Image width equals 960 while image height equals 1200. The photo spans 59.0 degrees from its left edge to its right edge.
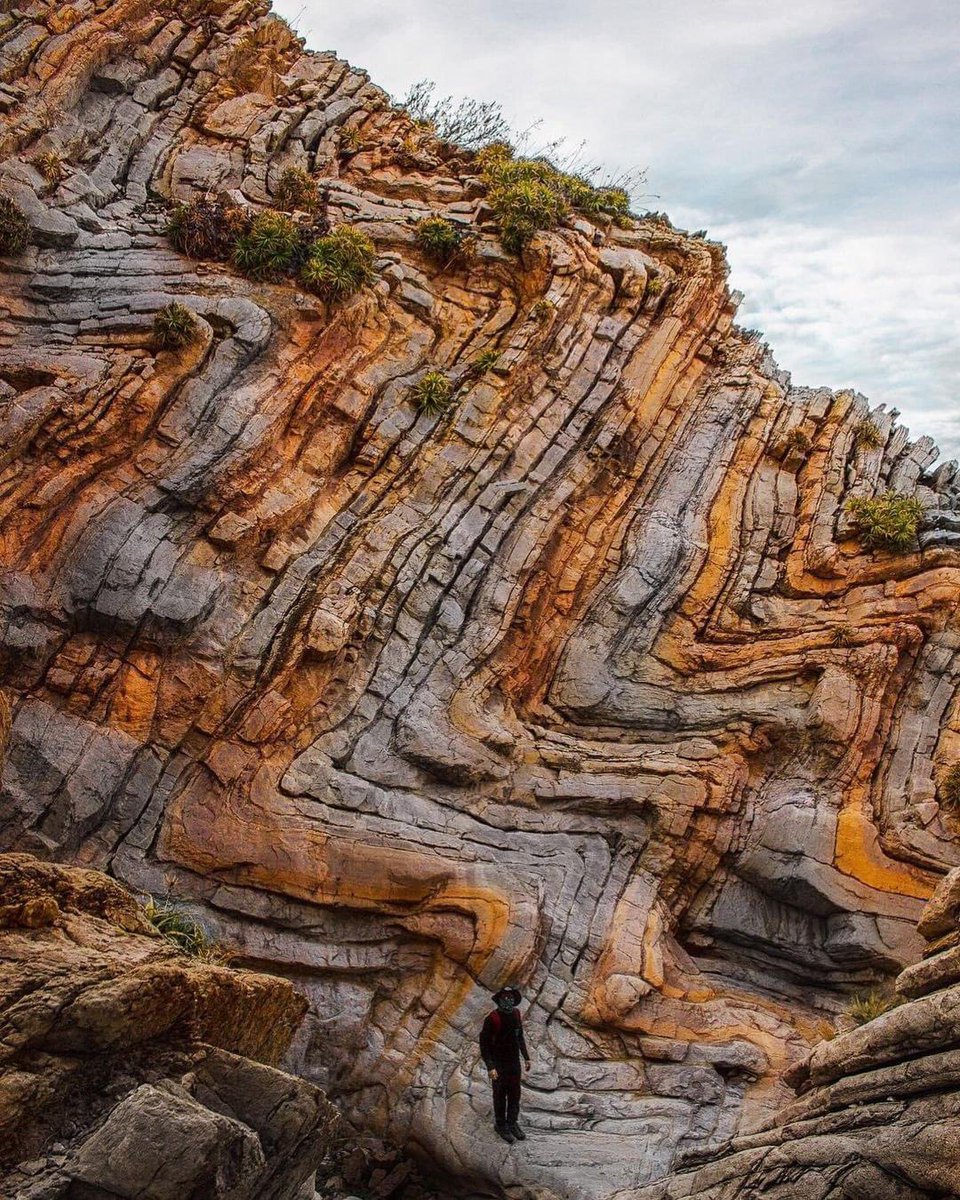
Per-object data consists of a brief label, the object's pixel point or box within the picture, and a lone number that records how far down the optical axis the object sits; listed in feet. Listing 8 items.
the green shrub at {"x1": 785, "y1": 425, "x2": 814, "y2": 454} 66.85
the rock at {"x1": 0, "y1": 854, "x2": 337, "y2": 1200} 20.99
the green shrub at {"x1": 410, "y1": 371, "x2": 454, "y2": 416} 59.77
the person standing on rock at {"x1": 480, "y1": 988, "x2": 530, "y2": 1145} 35.78
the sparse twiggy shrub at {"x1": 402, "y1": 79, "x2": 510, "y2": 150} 83.05
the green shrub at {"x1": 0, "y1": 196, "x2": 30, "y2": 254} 53.62
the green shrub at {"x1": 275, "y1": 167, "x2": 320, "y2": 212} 66.28
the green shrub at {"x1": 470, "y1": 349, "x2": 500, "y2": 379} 62.44
